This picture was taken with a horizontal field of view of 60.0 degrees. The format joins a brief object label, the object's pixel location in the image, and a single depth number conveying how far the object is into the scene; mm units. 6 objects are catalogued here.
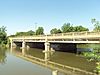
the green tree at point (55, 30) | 47095
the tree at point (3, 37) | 38394
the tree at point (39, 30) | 51436
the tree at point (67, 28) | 44718
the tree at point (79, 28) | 44857
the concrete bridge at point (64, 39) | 15087
